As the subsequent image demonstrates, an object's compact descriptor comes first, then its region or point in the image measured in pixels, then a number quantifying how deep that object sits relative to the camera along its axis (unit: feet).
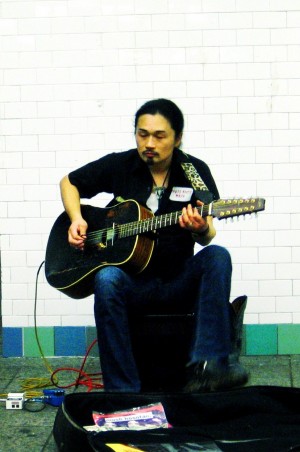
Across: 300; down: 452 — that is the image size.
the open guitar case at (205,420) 11.50
